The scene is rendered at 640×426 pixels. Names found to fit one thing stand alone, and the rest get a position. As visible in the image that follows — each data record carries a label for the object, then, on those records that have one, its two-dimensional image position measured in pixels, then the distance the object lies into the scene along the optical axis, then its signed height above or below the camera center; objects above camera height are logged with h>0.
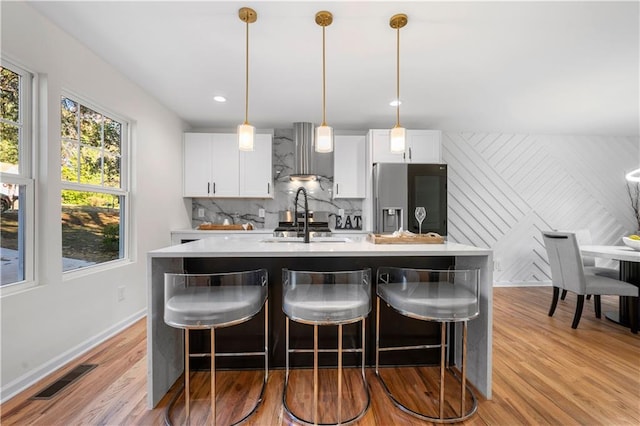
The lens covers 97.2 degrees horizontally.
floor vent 1.67 -1.08
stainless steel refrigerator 3.59 +0.24
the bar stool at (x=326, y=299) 1.39 -0.45
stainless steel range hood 3.86 +0.82
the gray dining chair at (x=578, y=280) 2.60 -0.66
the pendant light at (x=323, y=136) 1.86 +0.53
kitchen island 1.58 -0.36
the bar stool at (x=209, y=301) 1.33 -0.45
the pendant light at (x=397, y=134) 1.85 +0.55
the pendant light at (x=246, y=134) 1.82 +0.53
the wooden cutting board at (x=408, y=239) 1.88 -0.19
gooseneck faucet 2.00 -0.15
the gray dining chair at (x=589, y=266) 3.06 -0.65
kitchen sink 2.17 -0.23
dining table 2.59 -0.55
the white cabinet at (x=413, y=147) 3.75 +0.86
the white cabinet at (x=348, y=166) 4.02 +0.65
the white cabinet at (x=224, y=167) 3.90 +0.62
